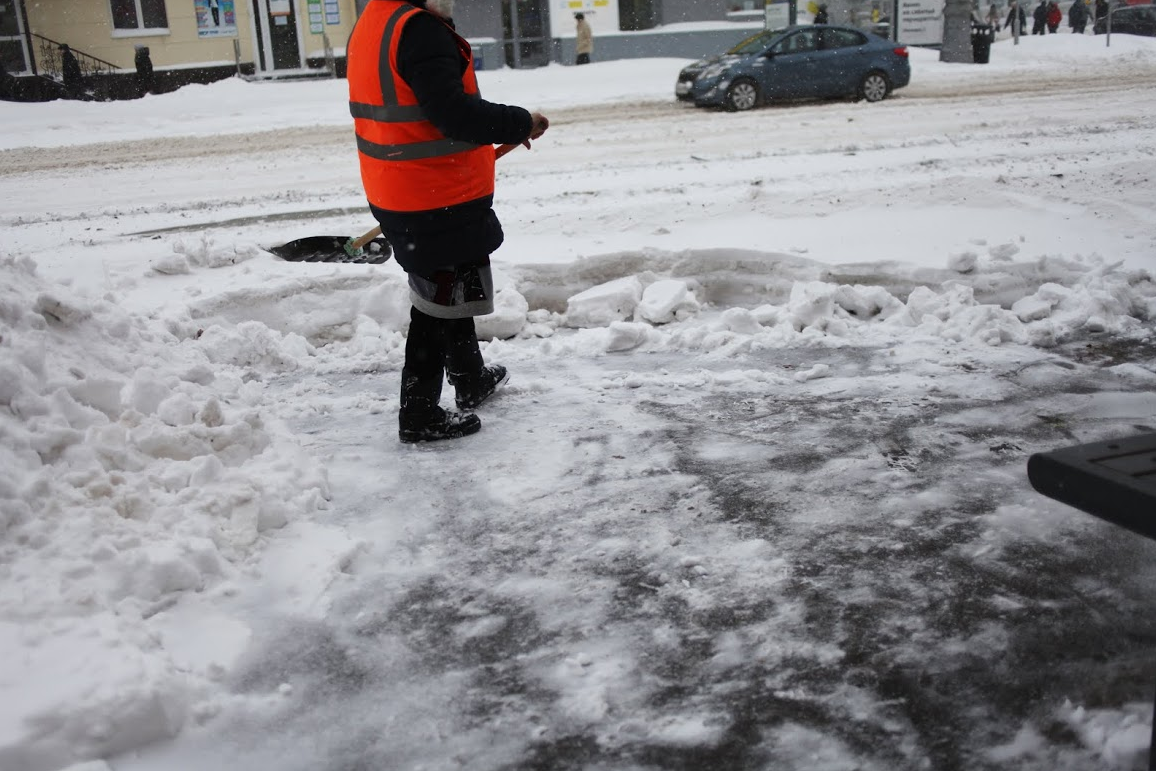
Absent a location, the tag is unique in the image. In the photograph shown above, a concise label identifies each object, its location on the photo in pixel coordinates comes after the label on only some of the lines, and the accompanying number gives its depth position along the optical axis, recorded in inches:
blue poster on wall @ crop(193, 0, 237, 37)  1033.8
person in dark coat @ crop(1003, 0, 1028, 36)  1197.2
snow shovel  250.7
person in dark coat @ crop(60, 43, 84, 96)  944.3
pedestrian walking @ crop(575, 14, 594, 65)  1023.0
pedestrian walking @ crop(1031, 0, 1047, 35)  1317.7
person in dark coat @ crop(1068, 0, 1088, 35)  1314.0
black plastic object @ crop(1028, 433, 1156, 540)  69.7
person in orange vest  136.9
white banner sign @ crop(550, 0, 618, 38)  1067.9
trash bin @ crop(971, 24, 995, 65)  952.9
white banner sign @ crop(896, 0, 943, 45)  1074.7
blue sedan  641.6
